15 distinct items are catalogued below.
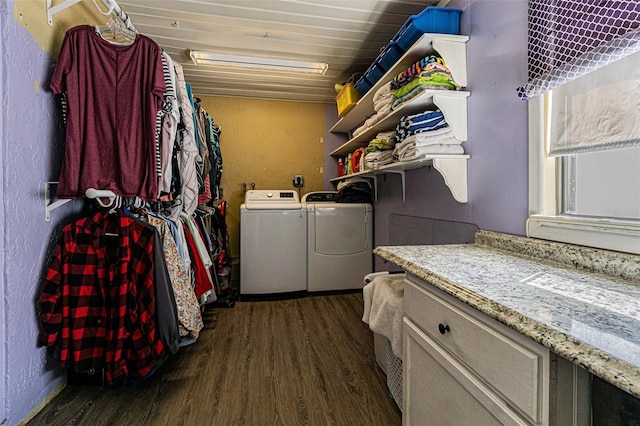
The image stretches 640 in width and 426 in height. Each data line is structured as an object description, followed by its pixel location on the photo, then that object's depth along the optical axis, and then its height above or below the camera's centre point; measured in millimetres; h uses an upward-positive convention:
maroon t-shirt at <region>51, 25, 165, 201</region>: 1421 +489
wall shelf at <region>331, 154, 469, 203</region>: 1550 +208
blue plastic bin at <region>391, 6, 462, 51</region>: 1531 +984
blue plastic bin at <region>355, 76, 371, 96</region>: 2426 +1046
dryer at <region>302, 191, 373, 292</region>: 3184 -377
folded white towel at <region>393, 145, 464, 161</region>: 1549 +315
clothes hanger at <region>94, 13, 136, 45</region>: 1623 +1017
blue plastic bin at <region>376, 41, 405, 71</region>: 1817 +993
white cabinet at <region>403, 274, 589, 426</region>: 583 -395
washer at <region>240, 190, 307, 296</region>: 3035 -394
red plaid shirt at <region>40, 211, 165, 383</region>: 1443 -444
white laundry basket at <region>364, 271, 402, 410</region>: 1448 -832
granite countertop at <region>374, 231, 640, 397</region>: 494 -212
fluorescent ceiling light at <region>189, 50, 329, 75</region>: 2404 +1249
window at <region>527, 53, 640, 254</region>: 904 +174
